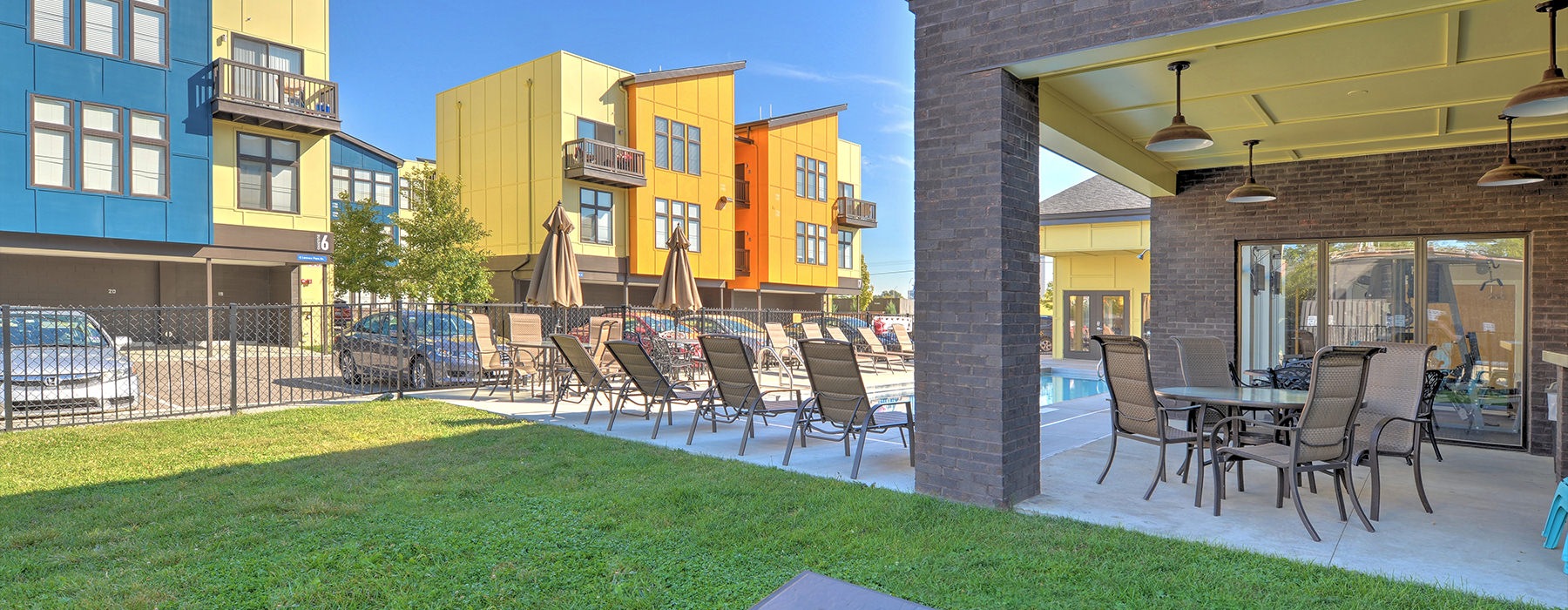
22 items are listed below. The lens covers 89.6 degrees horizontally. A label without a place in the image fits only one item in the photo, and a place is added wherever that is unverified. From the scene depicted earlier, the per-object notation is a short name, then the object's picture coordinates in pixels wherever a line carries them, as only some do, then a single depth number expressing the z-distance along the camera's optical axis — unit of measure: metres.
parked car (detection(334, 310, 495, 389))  11.38
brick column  4.79
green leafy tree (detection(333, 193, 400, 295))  18.64
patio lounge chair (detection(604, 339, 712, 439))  7.73
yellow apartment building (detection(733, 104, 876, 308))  27.80
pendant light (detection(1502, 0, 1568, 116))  4.18
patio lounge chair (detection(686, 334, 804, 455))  6.90
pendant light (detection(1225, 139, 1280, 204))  7.29
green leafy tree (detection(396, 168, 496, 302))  18.11
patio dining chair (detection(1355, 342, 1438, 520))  4.80
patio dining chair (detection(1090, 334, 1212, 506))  5.20
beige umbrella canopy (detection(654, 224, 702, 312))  13.70
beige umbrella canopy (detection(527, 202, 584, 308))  11.77
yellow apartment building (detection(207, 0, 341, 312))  17.75
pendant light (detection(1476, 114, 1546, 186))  6.19
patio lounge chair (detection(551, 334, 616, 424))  8.57
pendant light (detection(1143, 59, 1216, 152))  5.33
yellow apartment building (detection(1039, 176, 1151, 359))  21.09
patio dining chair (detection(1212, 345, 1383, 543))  4.38
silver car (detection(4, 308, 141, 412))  8.19
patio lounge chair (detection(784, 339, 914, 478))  6.02
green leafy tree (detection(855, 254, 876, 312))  45.21
